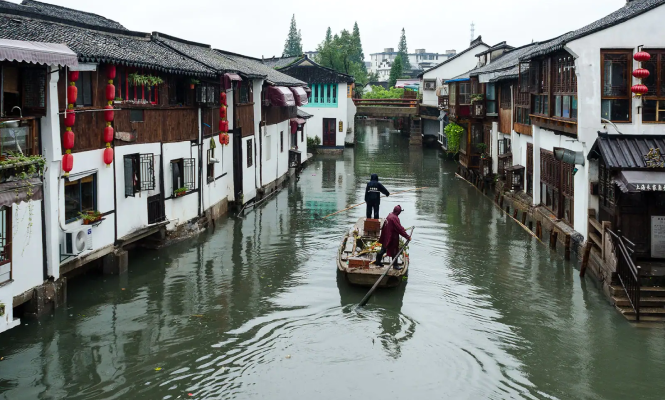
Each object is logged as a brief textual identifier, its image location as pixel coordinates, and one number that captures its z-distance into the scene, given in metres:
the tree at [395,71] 107.38
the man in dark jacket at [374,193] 22.94
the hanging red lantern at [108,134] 17.83
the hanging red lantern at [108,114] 17.75
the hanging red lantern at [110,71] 17.73
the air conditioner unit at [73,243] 15.80
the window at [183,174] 22.58
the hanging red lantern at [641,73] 17.24
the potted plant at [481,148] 38.62
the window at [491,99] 36.91
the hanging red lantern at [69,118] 15.60
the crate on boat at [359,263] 17.58
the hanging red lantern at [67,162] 15.60
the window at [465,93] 40.16
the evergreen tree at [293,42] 125.00
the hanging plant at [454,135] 43.53
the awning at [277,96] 34.47
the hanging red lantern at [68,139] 15.69
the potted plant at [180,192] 22.45
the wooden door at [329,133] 57.06
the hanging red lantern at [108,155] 17.91
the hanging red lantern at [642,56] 17.16
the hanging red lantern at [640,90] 17.28
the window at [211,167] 25.61
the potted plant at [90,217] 17.05
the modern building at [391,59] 171.01
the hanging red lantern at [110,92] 17.62
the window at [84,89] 17.06
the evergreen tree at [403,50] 147.88
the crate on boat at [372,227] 21.50
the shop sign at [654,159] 16.59
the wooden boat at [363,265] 17.30
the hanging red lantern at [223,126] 26.53
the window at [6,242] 13.32
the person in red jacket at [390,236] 17.78
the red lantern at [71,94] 15.70
